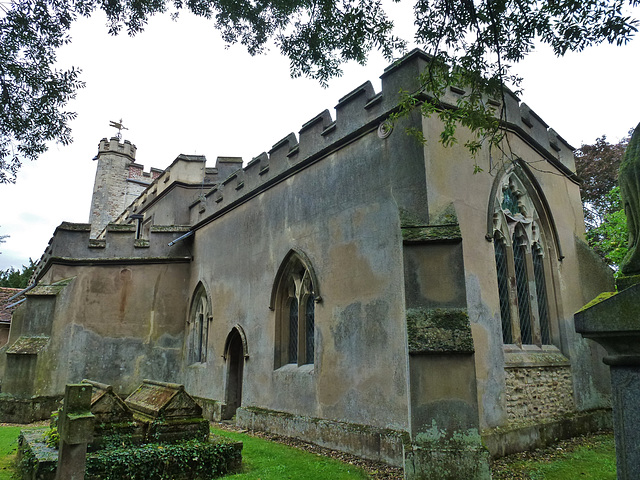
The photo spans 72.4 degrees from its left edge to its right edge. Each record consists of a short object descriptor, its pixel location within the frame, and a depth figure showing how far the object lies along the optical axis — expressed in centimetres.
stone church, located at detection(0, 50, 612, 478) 604
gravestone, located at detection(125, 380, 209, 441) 619
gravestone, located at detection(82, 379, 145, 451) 587
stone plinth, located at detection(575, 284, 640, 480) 271
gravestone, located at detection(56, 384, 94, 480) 438
